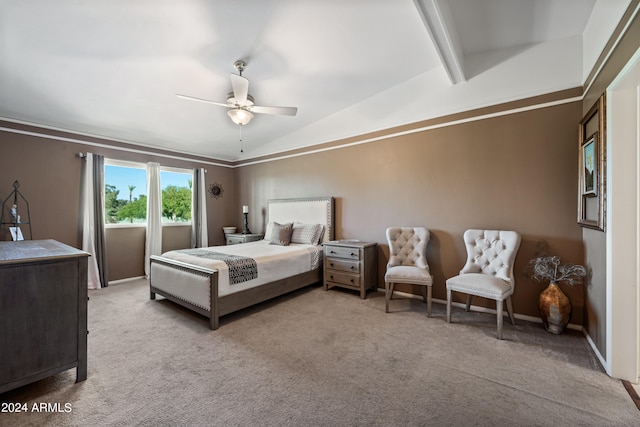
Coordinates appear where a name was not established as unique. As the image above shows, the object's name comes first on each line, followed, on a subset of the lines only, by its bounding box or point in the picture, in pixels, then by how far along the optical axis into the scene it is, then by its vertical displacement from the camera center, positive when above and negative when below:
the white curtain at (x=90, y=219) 4.24 -0.08
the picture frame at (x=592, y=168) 2.07 +0.39
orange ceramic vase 2.59 -0.98
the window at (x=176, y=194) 5.45 +0.42
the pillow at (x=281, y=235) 4.63 -0.39
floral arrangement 2.60 -0.60
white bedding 2.96 -0.63
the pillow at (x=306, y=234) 4.62 -0.37
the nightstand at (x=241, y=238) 5.50 -0.52
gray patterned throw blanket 3.03 -0.64
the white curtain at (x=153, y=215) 4.98 -0.02
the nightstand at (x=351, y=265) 3.81 -0.79
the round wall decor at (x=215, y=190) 6.14 +0.57
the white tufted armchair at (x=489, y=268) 2.59 -0.64
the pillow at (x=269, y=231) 4.98 -0.34
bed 2.89 -0.75
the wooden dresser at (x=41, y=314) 1.65 -0.68
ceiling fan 2.82 +1.24
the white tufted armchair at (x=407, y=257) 3.13 -0.62
